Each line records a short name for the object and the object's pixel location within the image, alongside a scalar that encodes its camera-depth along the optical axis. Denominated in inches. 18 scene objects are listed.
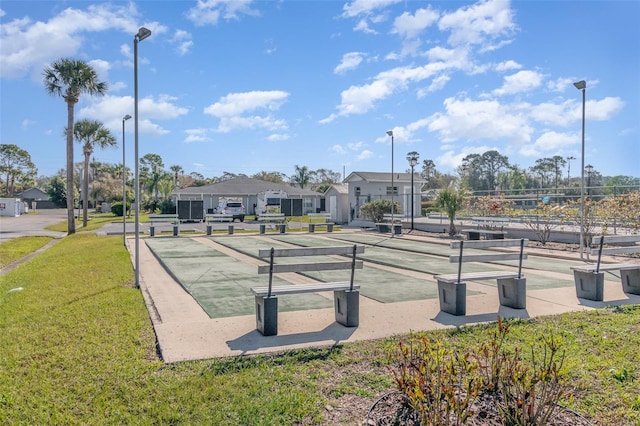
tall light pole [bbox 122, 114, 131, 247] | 642.2
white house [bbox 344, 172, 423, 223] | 1272.1
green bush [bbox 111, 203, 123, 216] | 1899.6
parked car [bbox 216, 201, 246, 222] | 1408.7
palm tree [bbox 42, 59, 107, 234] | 1068.5
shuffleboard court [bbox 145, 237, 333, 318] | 256.8
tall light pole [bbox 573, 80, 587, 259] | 474.6
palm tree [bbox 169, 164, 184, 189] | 2987.7
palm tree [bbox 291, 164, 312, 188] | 2753.4
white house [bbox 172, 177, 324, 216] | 1768.0
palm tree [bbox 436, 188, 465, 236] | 790.5
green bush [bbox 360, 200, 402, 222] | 1048.2
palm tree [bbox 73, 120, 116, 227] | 1448.1
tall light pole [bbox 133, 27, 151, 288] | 307.7
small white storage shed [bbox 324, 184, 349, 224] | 1368.1
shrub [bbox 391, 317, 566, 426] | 102.0
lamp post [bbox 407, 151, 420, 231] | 960.9
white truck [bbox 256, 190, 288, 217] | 1455.0
